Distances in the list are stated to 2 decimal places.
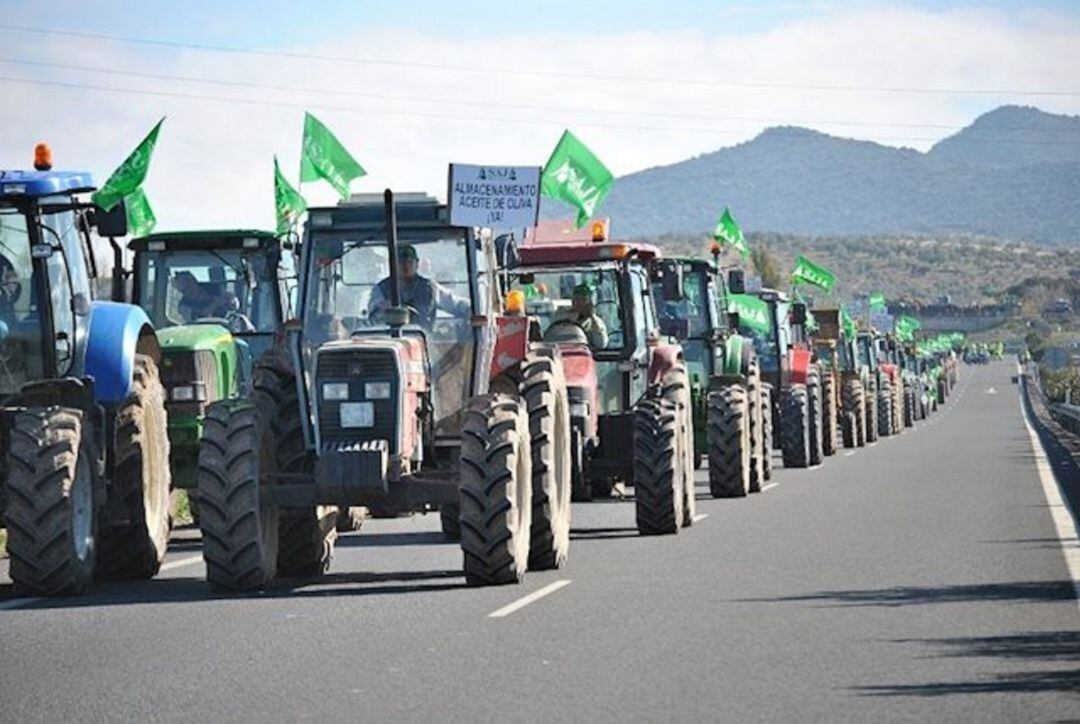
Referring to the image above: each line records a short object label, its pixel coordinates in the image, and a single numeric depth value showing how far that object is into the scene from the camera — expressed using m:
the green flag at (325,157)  35.62
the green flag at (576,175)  38.72
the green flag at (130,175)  29.72
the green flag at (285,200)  37.43
